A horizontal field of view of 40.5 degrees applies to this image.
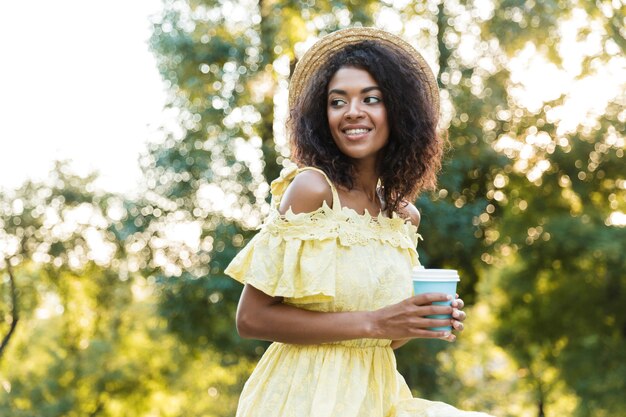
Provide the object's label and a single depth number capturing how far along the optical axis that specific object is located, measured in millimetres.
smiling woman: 2557
